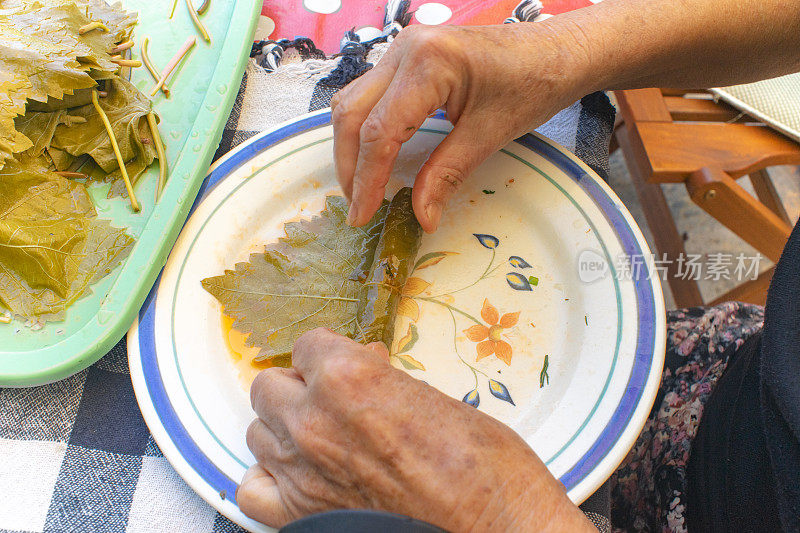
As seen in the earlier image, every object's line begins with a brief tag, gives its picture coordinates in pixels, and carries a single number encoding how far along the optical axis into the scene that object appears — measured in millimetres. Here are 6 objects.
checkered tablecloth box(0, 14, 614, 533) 398
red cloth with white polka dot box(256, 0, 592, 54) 530
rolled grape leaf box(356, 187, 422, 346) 425
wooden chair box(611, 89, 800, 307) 533
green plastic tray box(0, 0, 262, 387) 416
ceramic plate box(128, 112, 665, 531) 398
